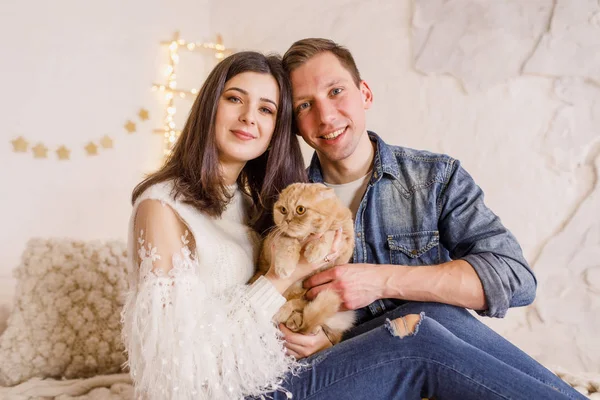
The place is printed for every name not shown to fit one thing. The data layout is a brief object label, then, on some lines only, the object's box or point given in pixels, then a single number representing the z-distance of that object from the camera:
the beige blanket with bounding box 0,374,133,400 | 1.50
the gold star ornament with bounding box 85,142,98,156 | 2.81
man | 1.18
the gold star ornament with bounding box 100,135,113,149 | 2.88
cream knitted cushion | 1.63
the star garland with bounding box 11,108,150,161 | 2.53
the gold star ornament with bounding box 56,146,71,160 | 2.69
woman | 1.10
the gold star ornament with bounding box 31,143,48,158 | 2.58
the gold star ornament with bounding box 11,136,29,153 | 2.51
